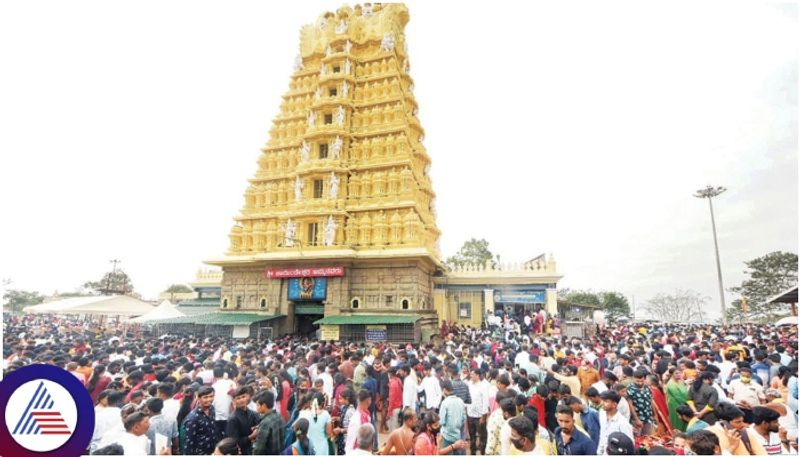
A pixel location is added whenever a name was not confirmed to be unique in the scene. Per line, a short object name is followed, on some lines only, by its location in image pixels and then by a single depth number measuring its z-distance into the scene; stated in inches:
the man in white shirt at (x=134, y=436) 171.6
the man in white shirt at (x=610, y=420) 202.5
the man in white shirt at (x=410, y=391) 289.6
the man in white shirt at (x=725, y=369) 346.9
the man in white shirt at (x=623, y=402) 224.5
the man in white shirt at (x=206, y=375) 294.4
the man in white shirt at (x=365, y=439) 163.0
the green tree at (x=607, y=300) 2247.9
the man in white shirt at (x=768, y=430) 178.1
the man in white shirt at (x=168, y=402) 211.2
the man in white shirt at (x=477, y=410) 270.8
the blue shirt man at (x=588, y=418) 211.6
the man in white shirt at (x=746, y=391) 263.1
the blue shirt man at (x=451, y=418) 225.1
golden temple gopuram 804.6
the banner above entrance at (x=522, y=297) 947.3
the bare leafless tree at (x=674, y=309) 1839.9
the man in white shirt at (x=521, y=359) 400.4
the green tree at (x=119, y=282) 1631.4
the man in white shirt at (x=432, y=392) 284.4
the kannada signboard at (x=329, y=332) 746.2
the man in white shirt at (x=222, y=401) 241.8
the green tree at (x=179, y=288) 1966.7
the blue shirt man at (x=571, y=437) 172.7
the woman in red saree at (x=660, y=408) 254.4
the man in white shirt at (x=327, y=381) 298.4
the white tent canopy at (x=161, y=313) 706.2
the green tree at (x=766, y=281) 1048.8
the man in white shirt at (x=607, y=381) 255.3
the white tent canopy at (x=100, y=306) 625.9
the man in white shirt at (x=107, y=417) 196.1
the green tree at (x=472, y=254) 1738.4
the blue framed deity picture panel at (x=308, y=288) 831.0
